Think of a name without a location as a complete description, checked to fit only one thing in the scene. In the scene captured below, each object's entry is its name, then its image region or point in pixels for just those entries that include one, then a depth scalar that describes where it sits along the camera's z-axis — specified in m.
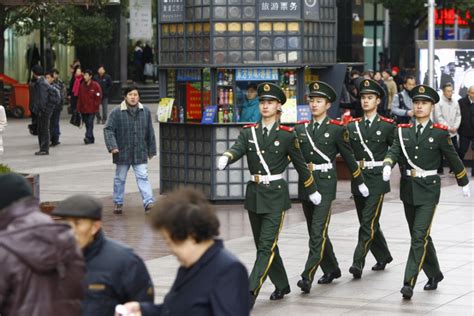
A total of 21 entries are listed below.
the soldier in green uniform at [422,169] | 11.55
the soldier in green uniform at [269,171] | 11.03
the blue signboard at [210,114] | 17.86
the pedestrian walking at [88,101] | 29.23
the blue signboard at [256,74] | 17.84
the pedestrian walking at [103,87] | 35.53
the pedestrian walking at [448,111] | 22.44
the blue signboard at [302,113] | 17.95
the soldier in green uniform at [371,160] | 12.59
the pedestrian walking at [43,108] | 25.83
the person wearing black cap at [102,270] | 5.88
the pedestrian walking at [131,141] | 16.72
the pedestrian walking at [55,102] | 26.41
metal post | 23.03
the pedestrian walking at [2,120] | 17.46
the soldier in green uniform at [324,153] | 11.92
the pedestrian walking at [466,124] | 22.62
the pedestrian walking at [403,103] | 24.40
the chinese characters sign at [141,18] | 37.94
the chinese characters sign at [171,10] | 18.22
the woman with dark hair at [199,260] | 5.23
